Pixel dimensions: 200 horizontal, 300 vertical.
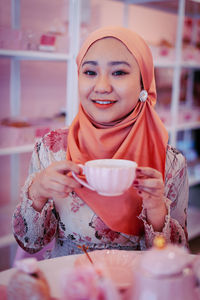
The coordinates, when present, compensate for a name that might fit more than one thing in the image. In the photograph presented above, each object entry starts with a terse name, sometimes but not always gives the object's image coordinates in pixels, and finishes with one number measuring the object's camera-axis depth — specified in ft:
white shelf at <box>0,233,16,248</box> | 6.86
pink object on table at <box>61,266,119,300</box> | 2.05
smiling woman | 3.84
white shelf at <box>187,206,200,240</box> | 10.20
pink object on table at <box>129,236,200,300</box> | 2.06
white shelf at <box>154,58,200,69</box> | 8.83
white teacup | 2.80
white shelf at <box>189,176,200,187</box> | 10.00
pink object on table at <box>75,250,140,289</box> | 2.80
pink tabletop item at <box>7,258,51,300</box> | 2.25
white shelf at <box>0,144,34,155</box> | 6.62
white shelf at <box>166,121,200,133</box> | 9.43
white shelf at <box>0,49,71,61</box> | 6.38
